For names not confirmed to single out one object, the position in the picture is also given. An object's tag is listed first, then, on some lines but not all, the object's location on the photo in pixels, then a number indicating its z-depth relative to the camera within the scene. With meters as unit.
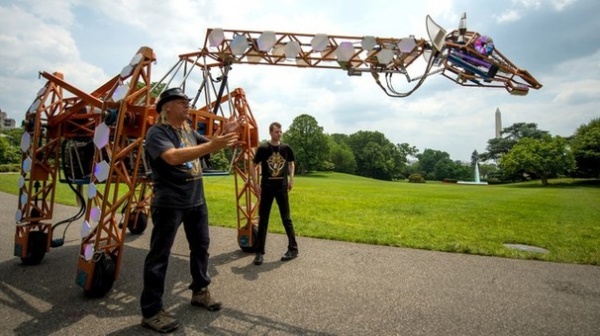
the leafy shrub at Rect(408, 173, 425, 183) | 70.25
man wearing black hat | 3.22
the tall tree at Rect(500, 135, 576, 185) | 48.03
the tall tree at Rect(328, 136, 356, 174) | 87.06
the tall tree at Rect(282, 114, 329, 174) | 69.06
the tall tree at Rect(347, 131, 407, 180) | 88.96
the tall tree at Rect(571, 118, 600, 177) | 48.00
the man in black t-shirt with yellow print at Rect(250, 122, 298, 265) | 6.00
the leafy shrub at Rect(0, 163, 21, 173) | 41.89
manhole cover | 7.24
